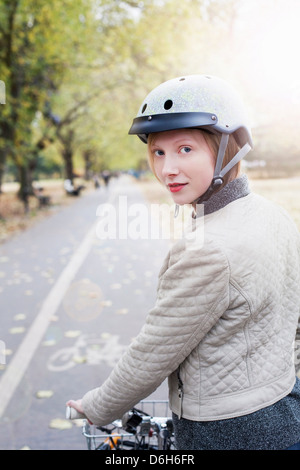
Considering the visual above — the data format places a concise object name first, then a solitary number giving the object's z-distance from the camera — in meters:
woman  1.43
